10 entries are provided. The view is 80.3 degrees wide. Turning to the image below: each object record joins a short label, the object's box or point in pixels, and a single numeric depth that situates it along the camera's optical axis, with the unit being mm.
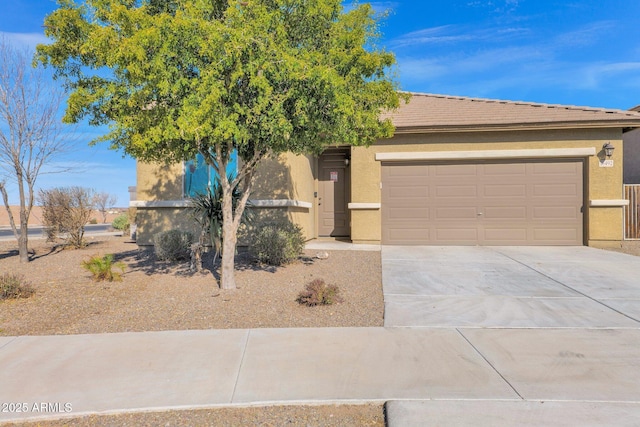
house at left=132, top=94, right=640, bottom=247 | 11273
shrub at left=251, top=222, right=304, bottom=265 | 8680
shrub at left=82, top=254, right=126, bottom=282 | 7344
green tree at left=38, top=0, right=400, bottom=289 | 5156
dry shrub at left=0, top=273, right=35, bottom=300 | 6117
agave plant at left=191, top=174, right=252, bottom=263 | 8305
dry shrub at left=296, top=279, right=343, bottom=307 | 5812
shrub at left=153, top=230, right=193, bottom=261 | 9328
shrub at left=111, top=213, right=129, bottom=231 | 18938
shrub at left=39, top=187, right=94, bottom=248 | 12281
